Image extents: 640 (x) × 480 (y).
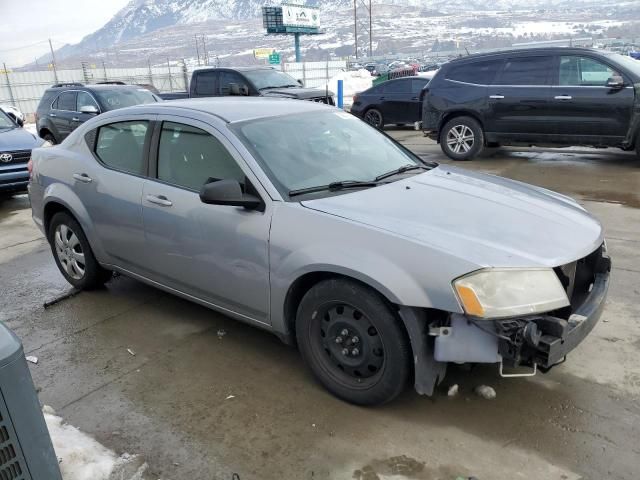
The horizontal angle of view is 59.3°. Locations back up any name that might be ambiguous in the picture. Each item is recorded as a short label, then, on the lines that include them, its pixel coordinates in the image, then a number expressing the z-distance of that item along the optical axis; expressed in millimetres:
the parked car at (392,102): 14594
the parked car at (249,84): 13031
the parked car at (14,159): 8570
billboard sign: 53803
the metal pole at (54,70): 28228
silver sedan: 2637
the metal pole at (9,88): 25169
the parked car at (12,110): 19306
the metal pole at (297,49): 50334
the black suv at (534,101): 8539
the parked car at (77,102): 11938
